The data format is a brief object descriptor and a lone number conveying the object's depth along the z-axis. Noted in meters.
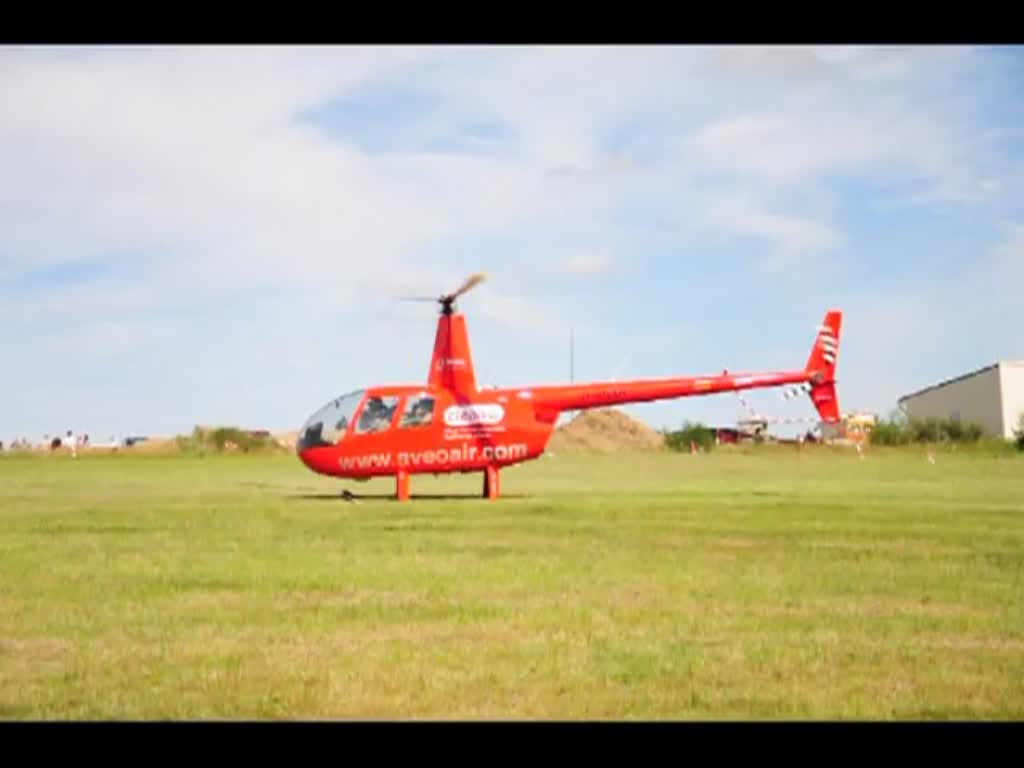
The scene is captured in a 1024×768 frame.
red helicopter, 19.25
